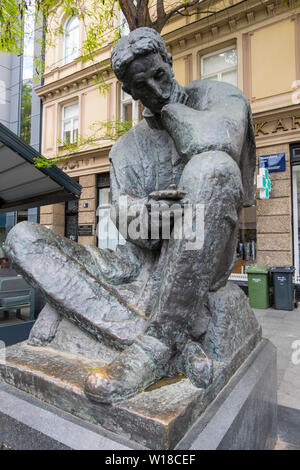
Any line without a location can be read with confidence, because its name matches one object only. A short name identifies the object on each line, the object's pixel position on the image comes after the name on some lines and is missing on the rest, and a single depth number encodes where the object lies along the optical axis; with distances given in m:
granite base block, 1.18
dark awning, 5.10
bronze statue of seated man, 1.42
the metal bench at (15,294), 5.16
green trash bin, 7.06
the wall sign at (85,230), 11.07
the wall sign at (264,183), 7.41
